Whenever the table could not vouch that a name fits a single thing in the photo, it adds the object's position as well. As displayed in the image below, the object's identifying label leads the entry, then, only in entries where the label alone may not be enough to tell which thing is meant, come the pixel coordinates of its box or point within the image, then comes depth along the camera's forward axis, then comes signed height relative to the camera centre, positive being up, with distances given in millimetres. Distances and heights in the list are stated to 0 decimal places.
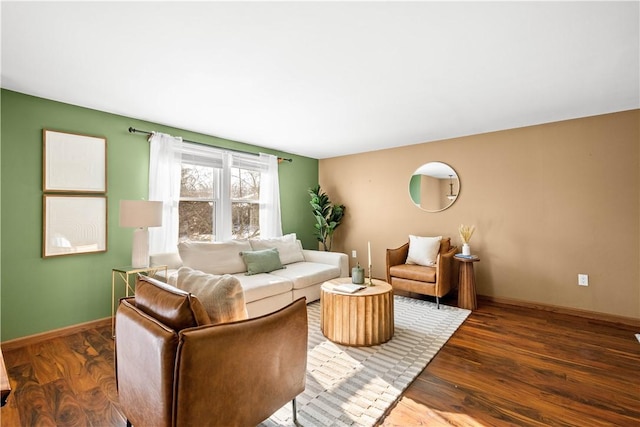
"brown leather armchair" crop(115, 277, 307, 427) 1180 -615
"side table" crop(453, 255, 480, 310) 3604 -841
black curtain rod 3260 +1004
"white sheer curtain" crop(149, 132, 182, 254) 3402 +434
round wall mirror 4281 +452
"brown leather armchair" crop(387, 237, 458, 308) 3541 -696
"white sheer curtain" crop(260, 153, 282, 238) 4672 +337
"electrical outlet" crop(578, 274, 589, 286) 3365 -727
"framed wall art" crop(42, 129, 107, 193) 2736 +576
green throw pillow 3506 -496
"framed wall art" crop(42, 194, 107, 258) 2736 -18
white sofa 3092 -622
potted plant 5250 +80
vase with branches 3818 -242
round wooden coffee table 2592 -866
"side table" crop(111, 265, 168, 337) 2813 -532
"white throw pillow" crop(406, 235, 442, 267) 3912 -444
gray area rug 1736 -1117
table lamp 2758 +8
